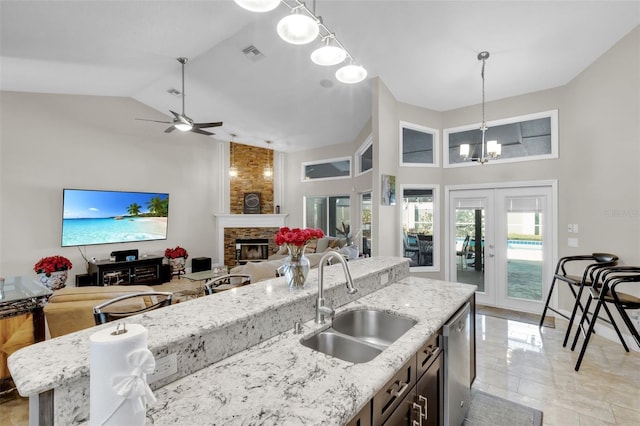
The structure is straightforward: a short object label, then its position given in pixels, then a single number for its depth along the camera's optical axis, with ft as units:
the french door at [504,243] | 13.85
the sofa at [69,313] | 8.05
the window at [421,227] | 15.90
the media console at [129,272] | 17.19
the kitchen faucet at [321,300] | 5.05
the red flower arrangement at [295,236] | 5.51
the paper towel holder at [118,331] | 2.43
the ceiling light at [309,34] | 5.08
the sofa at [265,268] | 11.39
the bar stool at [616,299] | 8.57
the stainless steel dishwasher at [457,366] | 5.60
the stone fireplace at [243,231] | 25.07
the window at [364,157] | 18.76
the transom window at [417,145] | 15.66
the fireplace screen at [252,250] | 25.52
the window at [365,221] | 21.06
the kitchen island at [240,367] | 2.72
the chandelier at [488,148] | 11.26
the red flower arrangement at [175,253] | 21.07
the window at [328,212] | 23.62
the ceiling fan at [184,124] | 14.43
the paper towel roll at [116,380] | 2.27
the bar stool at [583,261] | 10.17
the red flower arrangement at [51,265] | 15.33
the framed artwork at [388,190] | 13.67
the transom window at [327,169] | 23.58
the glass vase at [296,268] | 5.55
